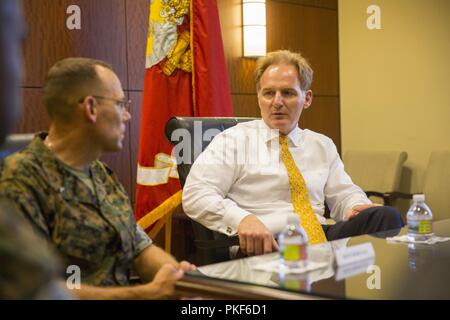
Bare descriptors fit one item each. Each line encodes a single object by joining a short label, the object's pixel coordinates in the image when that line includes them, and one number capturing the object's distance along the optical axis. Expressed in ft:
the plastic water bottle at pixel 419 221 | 7.06
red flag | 12.47
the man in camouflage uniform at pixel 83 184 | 5.30
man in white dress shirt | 8.43
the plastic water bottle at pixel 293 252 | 5.45
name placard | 5.41
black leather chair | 8.15
